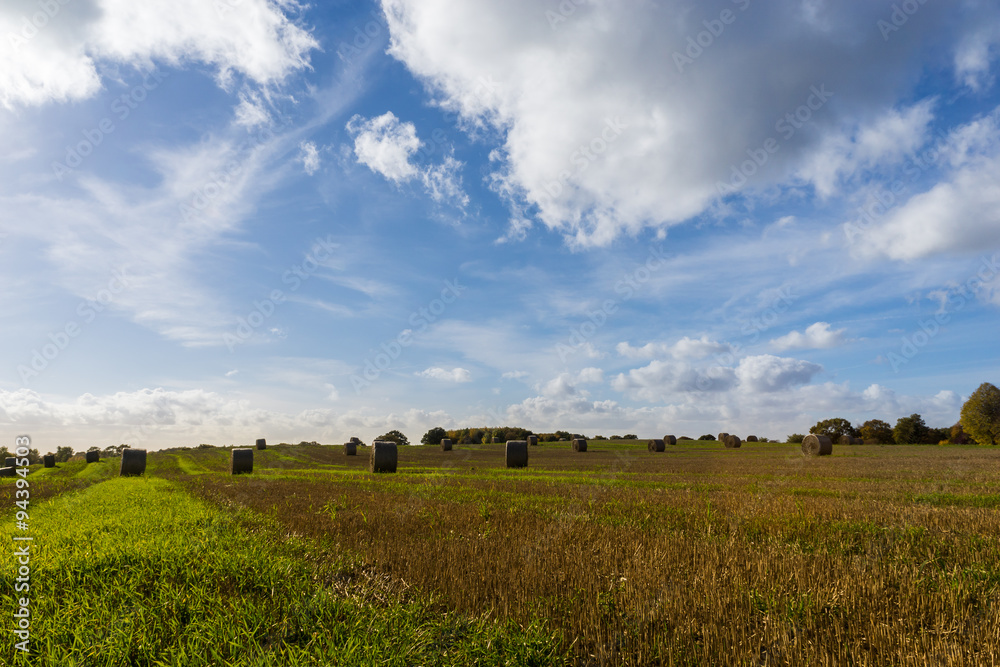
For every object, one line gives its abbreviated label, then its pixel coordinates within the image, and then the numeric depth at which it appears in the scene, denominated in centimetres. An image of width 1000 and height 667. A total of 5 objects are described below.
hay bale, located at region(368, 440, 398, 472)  3094
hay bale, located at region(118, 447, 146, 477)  3519
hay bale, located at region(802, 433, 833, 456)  4241
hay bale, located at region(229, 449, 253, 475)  3334
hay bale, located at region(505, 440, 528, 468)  3357
